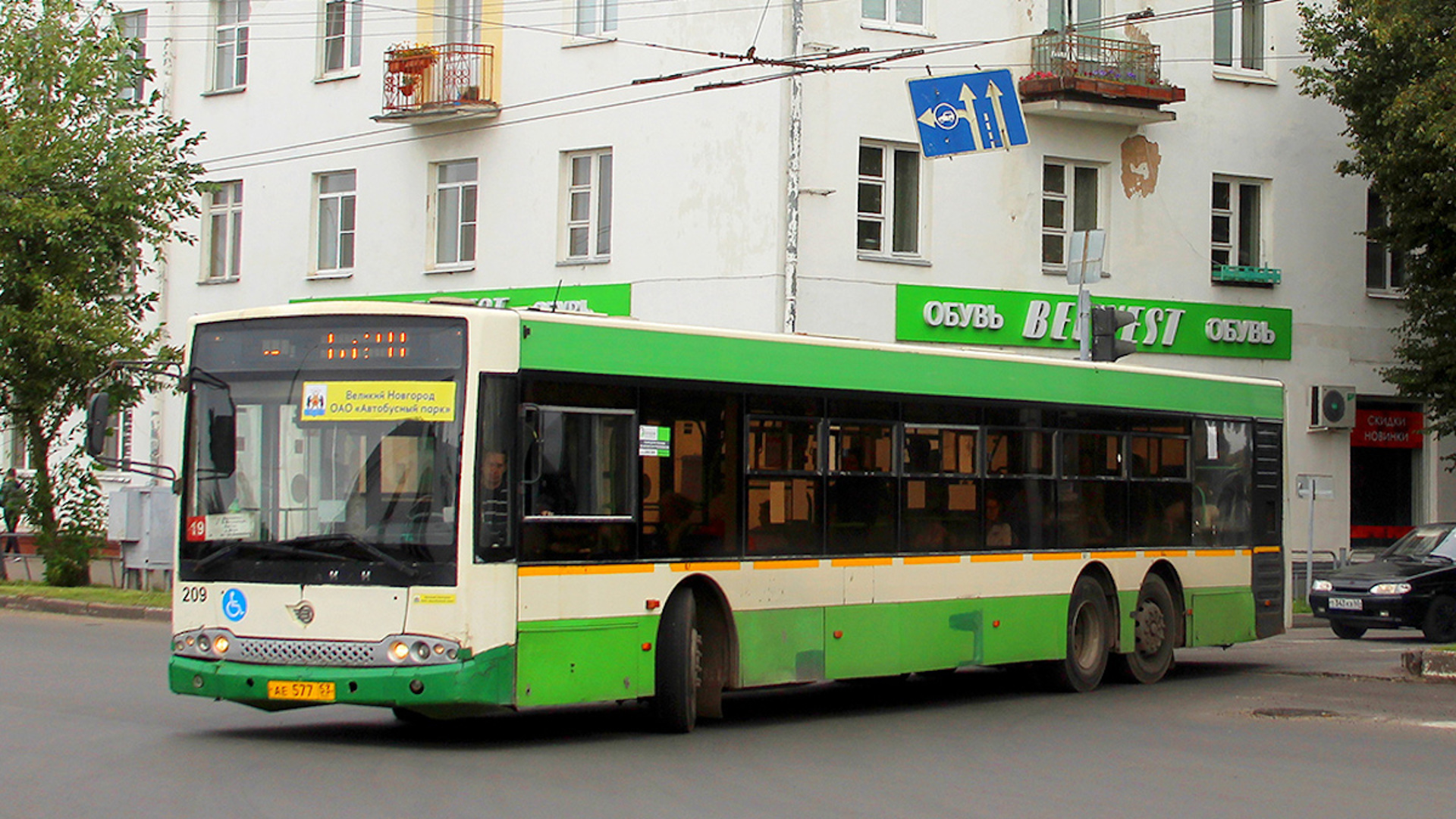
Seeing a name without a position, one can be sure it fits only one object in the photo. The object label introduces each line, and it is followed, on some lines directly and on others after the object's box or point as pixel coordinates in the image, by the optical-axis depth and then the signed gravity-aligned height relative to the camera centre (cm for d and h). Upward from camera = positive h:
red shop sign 3322 +122
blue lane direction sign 2523 +496
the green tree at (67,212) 2809 +386
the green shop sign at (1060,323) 2855 +263
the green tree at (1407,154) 2872 +526
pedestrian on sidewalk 2962 -36
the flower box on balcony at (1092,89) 2889 +603
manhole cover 1480 -164
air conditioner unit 3120 +148
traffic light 2281 +193
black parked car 2442 -116
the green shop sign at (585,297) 2917 +285
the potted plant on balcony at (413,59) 3146 +682
